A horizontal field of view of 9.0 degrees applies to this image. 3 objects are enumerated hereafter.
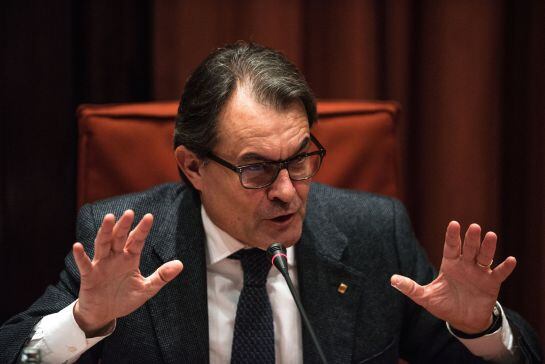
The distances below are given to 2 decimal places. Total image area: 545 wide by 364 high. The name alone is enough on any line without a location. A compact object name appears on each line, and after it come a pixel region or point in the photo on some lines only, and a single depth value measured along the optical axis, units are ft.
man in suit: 15.32
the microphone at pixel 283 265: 14.84
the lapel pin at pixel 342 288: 15.90
